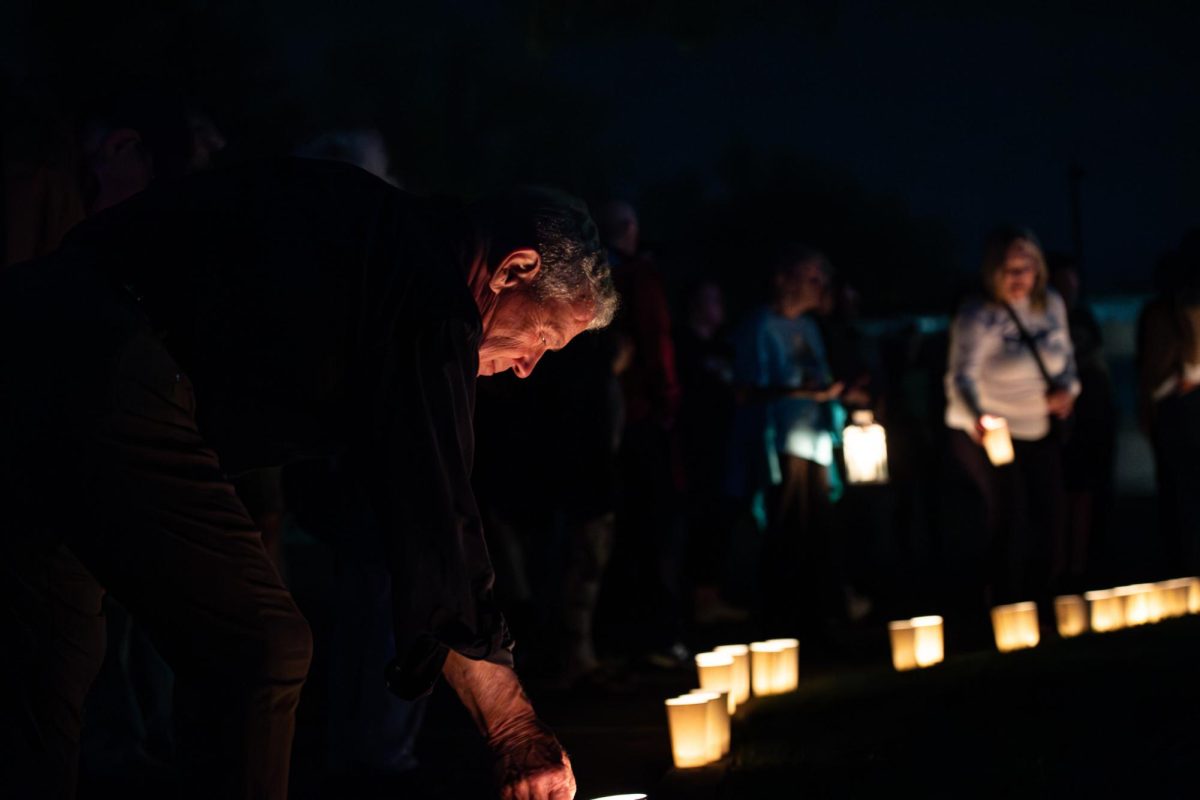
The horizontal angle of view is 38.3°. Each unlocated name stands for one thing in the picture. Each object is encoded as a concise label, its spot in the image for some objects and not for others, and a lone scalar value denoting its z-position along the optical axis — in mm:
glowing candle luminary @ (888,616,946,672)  6602
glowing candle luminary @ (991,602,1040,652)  7047
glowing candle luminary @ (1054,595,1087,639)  7422
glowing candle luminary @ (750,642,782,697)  6043
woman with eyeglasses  8492
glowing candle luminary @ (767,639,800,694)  6148
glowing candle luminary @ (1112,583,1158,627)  7691
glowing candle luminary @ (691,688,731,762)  4605
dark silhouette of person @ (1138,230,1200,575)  9398
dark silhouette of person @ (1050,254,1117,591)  10797
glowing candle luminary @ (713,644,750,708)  5762
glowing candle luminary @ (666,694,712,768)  4551
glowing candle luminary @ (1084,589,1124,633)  7480
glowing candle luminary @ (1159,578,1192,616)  8023
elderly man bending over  2555
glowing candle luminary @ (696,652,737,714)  5539
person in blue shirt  8031
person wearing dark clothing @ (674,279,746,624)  9523
